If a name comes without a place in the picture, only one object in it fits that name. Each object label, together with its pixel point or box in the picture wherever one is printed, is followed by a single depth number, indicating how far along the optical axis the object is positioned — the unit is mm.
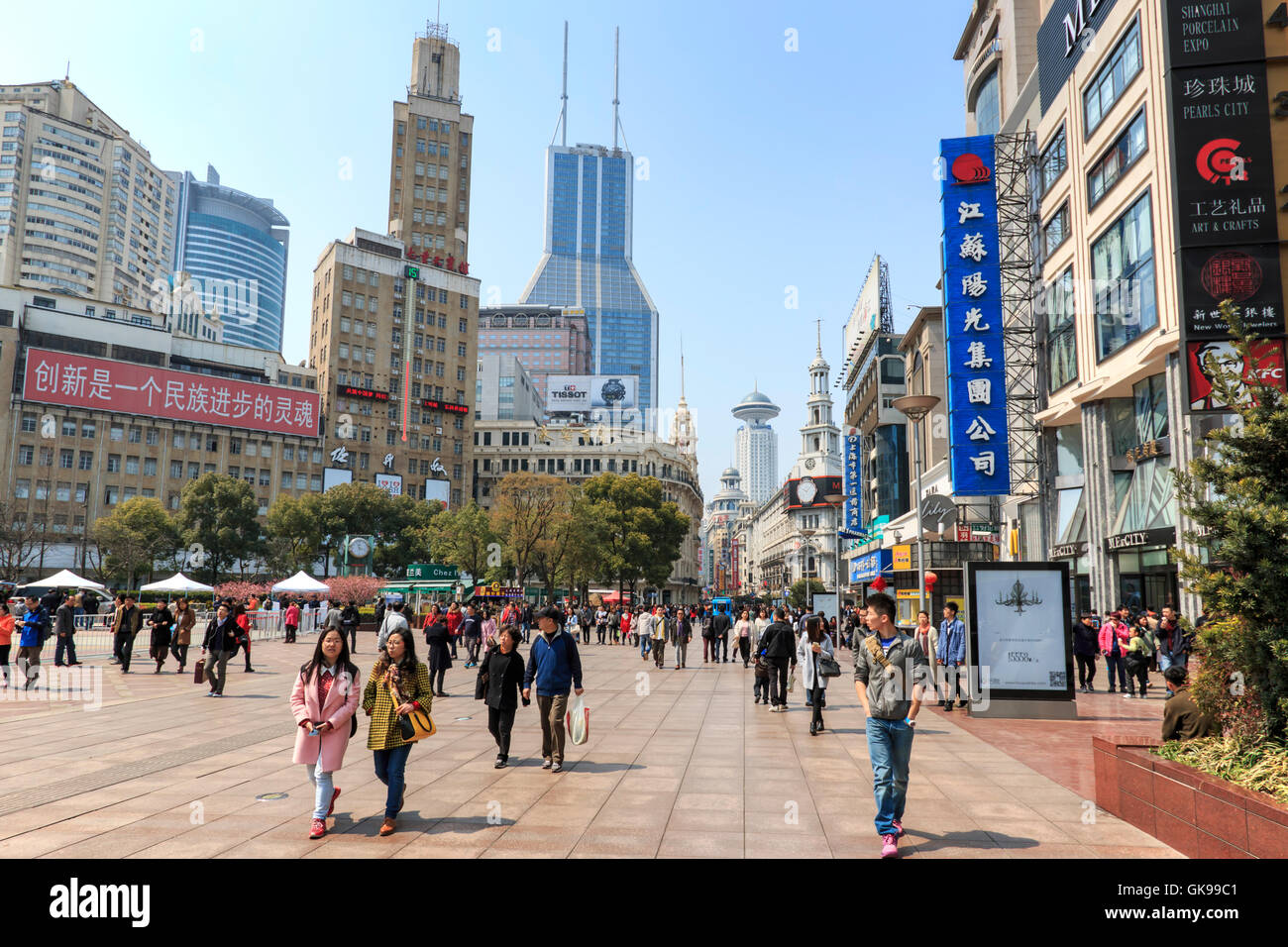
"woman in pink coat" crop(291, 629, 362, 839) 6578
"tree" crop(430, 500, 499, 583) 50156
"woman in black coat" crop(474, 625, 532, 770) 9445
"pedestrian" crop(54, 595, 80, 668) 18911
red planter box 5289
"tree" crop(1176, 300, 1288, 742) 6078
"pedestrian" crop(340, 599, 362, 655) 22489
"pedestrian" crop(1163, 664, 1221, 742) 6955
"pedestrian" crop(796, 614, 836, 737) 12312
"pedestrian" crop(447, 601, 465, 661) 24891
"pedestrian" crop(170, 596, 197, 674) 20359
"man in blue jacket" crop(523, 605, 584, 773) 9352
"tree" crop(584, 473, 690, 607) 66875
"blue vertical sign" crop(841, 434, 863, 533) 74312
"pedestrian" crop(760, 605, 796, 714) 14898
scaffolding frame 33375
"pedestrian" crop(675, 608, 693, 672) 25536
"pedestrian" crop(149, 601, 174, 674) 19797
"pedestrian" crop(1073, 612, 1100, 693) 18125
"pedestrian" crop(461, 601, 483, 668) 19967
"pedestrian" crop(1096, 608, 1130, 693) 17109
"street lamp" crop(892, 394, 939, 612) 33469
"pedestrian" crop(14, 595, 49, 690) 16109
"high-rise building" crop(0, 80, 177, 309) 115250
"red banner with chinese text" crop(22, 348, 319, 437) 69938
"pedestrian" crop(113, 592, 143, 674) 20234
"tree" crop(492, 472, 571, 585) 48125
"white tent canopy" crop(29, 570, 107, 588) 30172
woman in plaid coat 6812
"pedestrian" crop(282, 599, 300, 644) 32219
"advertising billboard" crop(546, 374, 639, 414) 123250
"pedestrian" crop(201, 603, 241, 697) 16000
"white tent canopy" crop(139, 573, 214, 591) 30062
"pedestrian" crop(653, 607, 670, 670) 24269
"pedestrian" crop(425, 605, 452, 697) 15180
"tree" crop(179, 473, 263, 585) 61625
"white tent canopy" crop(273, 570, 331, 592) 34975
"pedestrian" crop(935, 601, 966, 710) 14883
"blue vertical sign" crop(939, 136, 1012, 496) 32812
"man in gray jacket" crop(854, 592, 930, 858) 6238
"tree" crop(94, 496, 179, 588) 54875
